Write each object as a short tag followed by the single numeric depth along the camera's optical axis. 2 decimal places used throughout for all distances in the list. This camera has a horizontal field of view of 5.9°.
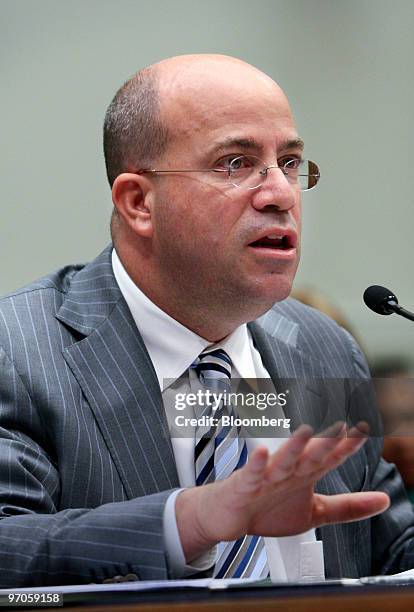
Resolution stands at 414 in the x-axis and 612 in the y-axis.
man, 3.21
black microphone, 3.29
